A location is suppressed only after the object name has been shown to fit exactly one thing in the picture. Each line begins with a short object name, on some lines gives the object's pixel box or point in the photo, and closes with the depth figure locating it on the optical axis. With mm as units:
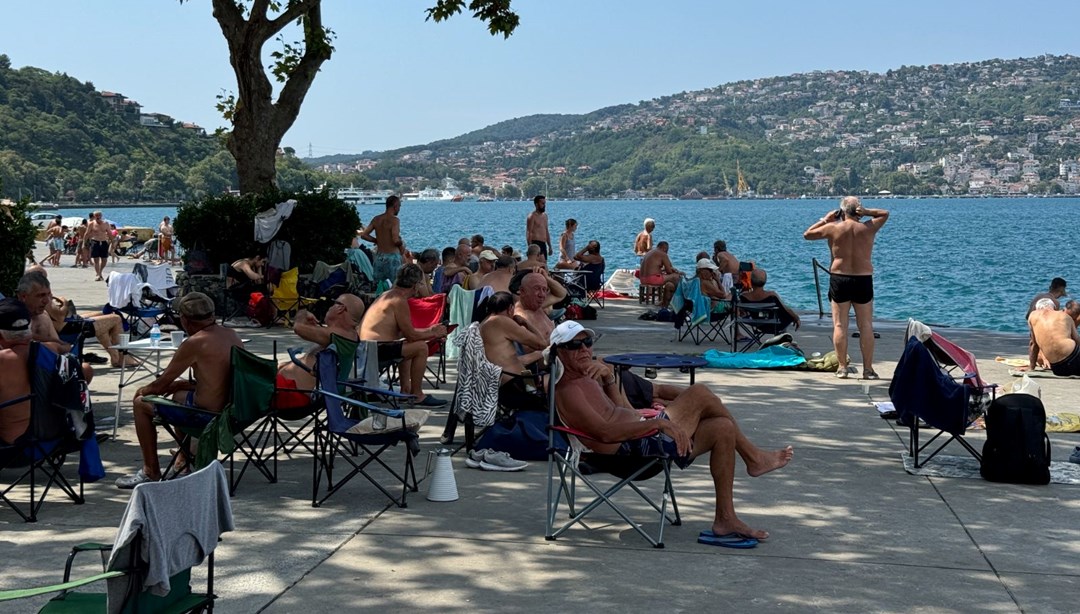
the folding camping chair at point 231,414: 6852
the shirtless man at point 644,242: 22359
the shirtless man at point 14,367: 6625
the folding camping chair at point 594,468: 6098
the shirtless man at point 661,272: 18812
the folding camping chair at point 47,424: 6543
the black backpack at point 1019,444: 7551
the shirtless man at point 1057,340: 12234
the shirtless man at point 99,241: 25938
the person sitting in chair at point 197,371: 7016
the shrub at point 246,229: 17328
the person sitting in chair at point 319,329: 7953
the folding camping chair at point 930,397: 7656
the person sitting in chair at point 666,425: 6117
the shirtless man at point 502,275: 11891
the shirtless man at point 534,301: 8766
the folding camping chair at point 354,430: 6820
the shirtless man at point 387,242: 17388
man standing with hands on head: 11781
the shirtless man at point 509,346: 8109
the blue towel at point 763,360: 12883
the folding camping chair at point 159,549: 3711
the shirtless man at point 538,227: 20078
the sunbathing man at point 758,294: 14312
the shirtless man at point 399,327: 9805
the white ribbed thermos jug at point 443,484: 7055
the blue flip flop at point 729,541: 6137
